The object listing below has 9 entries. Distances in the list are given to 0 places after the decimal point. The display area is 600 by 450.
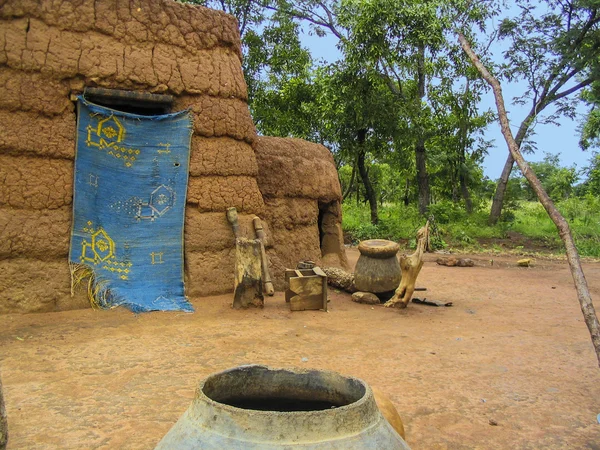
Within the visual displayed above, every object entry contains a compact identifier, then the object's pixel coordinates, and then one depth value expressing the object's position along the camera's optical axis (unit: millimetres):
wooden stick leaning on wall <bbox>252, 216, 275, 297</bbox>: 6245
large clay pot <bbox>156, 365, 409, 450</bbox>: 1377
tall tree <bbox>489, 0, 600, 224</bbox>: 14094
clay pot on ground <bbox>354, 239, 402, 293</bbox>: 6938
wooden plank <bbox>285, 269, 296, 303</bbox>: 6235
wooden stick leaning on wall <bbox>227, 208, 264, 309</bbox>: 5961
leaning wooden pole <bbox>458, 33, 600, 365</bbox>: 2973
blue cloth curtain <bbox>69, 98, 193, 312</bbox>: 5668
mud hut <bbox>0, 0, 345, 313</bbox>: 5297
